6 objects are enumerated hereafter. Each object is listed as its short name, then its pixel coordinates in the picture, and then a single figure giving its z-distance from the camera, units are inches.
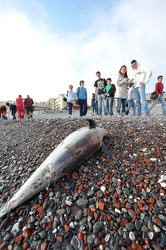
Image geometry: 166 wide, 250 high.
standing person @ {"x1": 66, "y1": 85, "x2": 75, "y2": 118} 349.4
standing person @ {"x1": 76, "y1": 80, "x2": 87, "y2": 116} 334.3
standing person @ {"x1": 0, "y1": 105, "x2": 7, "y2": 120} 514.0
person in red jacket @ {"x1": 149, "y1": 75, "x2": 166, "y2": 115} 287.9
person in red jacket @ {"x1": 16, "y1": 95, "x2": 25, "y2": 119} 472.9
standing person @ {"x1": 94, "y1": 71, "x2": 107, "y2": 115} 325.4
